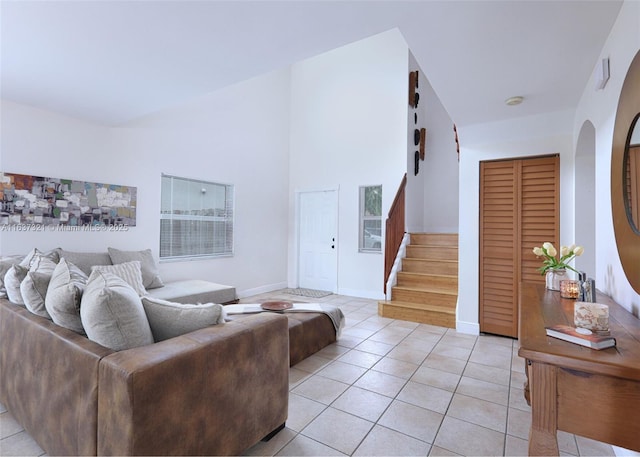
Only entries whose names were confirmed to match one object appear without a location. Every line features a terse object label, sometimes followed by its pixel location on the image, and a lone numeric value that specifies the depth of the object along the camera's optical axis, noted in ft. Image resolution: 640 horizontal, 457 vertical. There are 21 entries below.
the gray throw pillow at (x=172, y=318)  5.11
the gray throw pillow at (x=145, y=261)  11.86
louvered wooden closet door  10.66
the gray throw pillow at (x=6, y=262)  8.06
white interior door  19.25
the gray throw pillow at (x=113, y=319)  4.36
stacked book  3.44
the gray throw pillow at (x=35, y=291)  5.57
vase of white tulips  6.97
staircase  13.08
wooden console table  3.09
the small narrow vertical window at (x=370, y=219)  17.91
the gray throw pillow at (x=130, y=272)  10.94
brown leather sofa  3.68
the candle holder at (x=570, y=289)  6.23
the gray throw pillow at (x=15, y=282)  6.21
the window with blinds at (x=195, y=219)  14.43
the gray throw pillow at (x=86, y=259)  10.58
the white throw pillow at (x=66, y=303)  4.89
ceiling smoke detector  9.13
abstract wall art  10.15
